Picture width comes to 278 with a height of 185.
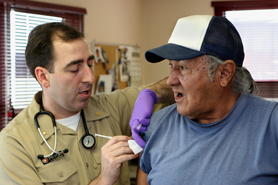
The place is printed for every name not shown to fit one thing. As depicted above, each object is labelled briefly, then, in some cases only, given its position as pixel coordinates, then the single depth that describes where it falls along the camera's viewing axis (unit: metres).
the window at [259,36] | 4.55
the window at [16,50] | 2.80
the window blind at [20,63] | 2.89
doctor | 1.38
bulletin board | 3.66
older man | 1.03
